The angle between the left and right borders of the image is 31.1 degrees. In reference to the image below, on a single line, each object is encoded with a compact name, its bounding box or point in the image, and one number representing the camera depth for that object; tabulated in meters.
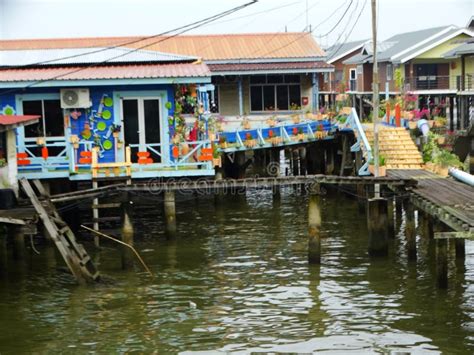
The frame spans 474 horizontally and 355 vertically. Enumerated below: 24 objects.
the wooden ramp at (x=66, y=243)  21.58
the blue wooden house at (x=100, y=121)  26.36
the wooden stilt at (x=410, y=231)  23.48
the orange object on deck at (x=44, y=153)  26.33
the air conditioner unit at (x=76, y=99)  26.78
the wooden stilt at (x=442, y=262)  19.52
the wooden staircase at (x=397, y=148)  29.67
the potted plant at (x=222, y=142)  32.50
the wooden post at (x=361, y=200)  31.77
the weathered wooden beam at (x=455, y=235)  17.67
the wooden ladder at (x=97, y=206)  24.45
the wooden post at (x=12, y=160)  23.84
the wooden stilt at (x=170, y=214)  25.86
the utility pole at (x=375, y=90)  25.78
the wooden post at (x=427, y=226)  25.33
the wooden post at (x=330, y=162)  38.16
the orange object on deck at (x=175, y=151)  26.45
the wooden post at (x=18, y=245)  24.66
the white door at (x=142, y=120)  27.06
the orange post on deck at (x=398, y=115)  32.97
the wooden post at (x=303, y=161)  41.91
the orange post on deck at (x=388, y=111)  34.78
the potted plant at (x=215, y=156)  27.00
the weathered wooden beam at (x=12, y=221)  20.72
